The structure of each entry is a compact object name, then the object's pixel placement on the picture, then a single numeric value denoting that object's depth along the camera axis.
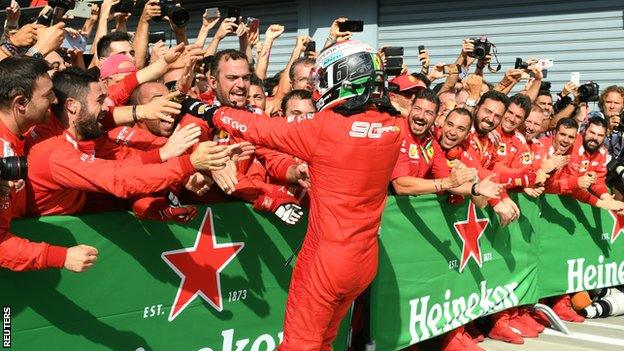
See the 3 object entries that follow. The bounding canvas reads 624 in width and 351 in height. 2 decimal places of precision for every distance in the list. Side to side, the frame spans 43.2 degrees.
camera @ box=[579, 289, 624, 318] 8.23
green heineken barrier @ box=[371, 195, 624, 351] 5.96
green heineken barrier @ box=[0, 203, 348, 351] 3.89
